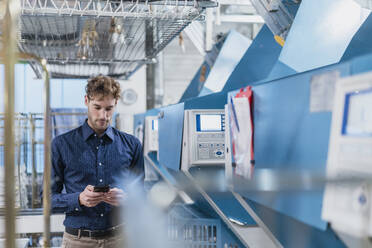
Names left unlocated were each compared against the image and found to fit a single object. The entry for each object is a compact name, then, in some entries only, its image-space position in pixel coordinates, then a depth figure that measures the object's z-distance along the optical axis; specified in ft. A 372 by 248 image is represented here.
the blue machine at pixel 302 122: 2.95
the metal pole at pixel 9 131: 2.15
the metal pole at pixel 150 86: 25.55
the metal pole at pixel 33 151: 11.27
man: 5.75
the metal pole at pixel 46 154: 3.27
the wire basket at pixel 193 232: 8.63
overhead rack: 7.07
